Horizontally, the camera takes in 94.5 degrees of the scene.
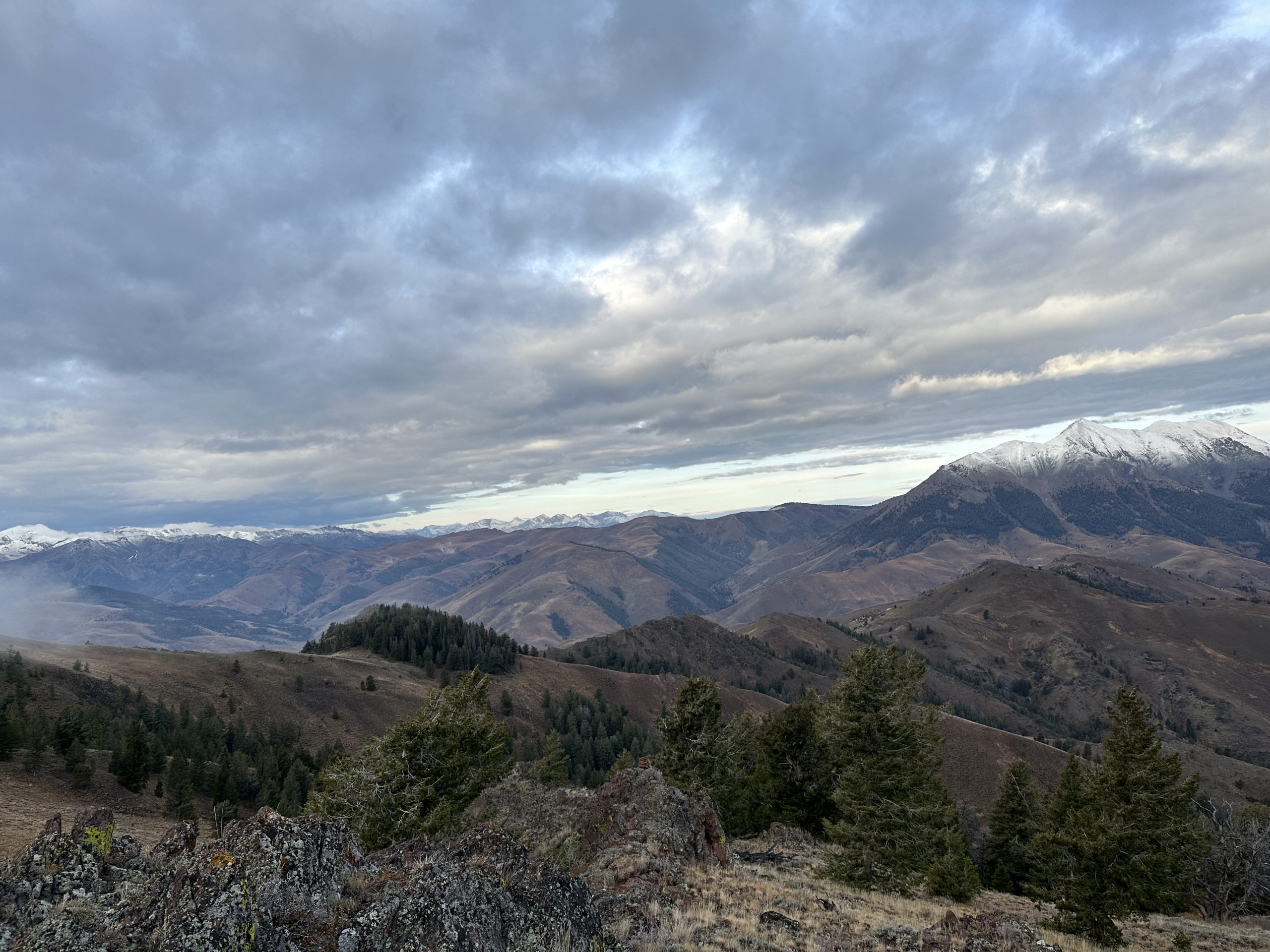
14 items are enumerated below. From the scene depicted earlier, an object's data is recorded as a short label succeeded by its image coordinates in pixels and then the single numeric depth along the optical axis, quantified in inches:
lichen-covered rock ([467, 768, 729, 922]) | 765.9
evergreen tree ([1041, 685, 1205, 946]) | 957.8
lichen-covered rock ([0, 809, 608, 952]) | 358.3
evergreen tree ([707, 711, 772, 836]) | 1692.9
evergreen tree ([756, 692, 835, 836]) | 1802.4
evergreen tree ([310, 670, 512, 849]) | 1381.6
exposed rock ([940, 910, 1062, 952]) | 554.9
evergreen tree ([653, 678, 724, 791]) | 1667.1
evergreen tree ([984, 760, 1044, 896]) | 1919.3
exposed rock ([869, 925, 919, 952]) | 594.2
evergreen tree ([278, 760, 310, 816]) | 2133.4
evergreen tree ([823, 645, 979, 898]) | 1135.0
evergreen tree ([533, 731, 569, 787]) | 2389.3
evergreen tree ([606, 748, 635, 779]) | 2053.4
